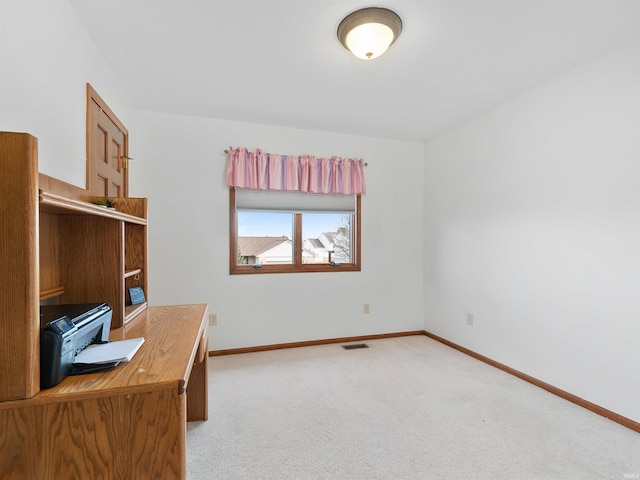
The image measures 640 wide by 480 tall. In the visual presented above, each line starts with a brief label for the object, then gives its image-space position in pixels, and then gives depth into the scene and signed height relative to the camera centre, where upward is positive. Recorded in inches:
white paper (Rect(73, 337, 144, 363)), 40.1 -15.3
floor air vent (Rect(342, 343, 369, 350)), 134.4 -46.7
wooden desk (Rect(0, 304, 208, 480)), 32.2 -20.6
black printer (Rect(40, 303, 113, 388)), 34.3 -11.5
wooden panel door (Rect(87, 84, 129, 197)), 75.9 +27.5
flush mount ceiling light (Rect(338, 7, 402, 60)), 66.8 +49.2
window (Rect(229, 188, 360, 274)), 132.4 +5.1
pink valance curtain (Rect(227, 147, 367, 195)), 127.4 +31.4
